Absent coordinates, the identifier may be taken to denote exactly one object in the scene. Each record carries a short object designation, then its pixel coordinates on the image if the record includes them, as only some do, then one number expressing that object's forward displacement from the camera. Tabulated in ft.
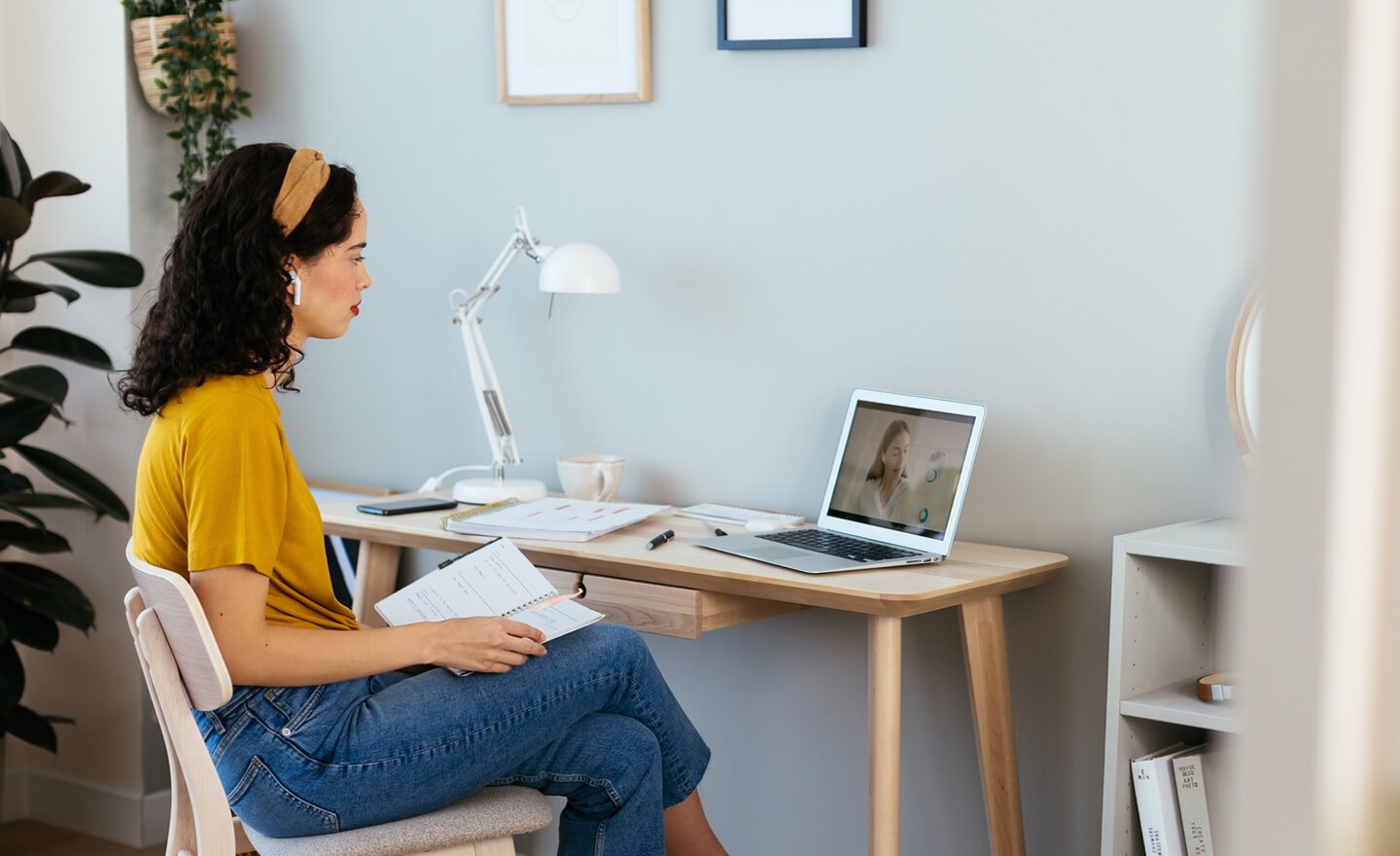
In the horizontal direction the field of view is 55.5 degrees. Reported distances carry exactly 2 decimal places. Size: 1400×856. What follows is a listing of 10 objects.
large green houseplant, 8.57
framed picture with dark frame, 7.27
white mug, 7.97
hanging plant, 9.23
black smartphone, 7.86
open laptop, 6.42
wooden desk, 5.85
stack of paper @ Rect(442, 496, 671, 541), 6.96
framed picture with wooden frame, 8.10
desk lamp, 7.65
